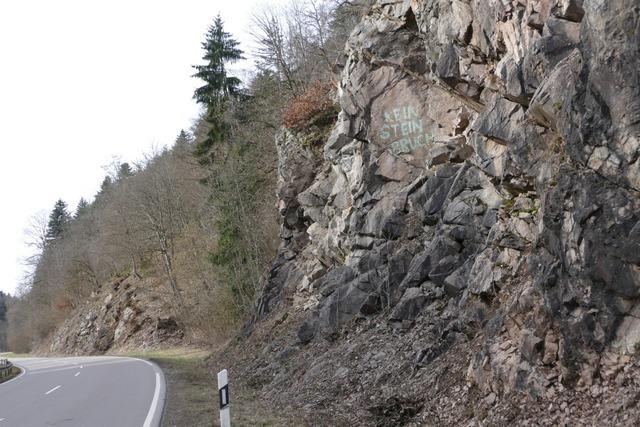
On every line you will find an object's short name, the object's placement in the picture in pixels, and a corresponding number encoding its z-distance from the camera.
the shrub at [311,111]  22.73
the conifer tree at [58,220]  77.62
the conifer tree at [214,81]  35.69
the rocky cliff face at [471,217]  7.24
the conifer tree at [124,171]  57.02
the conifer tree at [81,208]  86.88
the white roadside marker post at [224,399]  7.50
